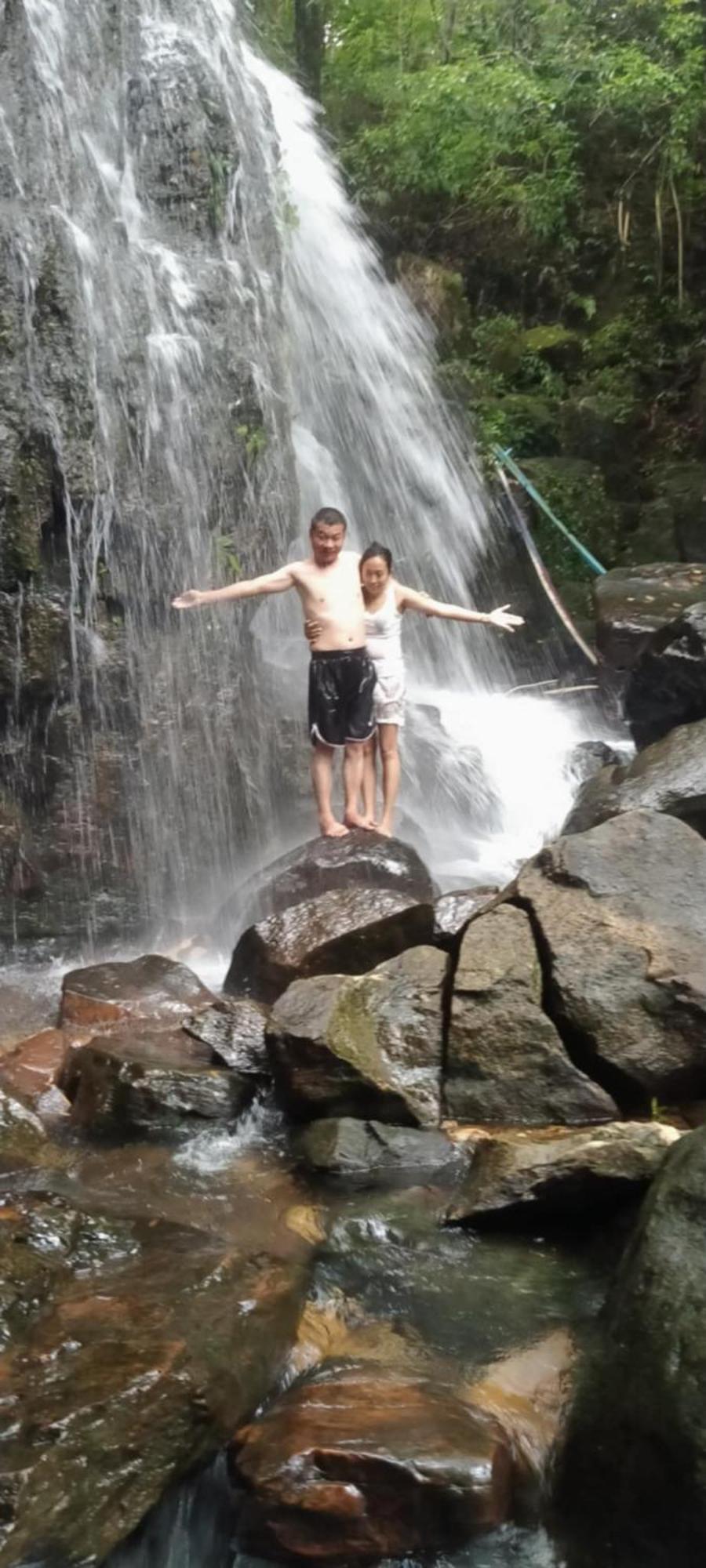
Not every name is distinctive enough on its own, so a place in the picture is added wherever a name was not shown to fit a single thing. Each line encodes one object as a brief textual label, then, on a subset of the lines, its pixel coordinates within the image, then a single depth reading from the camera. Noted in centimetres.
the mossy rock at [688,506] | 1180
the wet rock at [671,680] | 791
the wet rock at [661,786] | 659
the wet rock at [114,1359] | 266
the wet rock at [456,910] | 556
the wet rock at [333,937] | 569
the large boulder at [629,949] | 443
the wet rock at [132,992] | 585
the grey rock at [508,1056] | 440
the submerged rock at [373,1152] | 425
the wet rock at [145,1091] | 466
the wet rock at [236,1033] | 507
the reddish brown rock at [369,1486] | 277
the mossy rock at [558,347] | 1376
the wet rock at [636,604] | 934
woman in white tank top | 673
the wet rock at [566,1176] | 378
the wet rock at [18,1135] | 432
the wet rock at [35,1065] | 511
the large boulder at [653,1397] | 266
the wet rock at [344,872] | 651
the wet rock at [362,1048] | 451
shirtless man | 655
